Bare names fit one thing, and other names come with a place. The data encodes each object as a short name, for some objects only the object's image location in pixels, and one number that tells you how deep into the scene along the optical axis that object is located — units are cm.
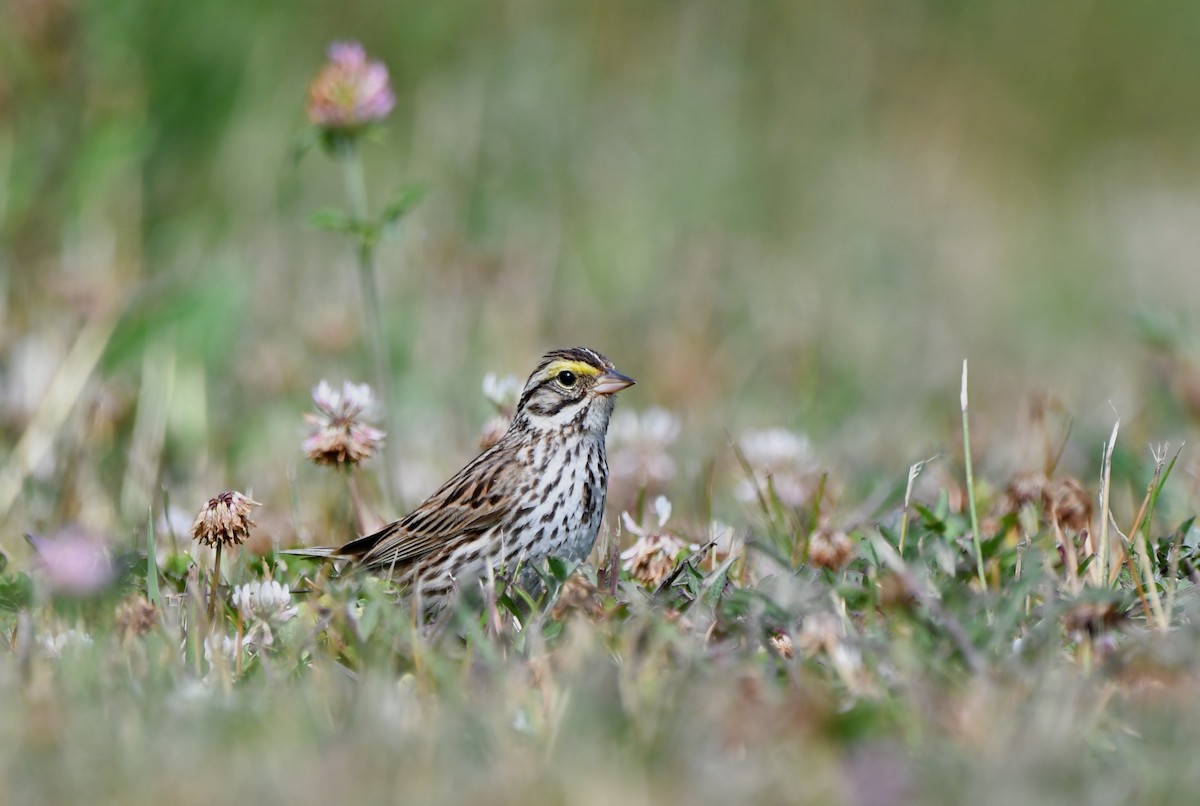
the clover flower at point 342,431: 845
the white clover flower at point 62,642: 667
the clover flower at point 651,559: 795
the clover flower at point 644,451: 1073
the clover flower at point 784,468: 1017
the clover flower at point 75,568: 710
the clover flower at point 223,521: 742
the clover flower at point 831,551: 827
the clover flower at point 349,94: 924
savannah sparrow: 886
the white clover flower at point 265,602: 725
